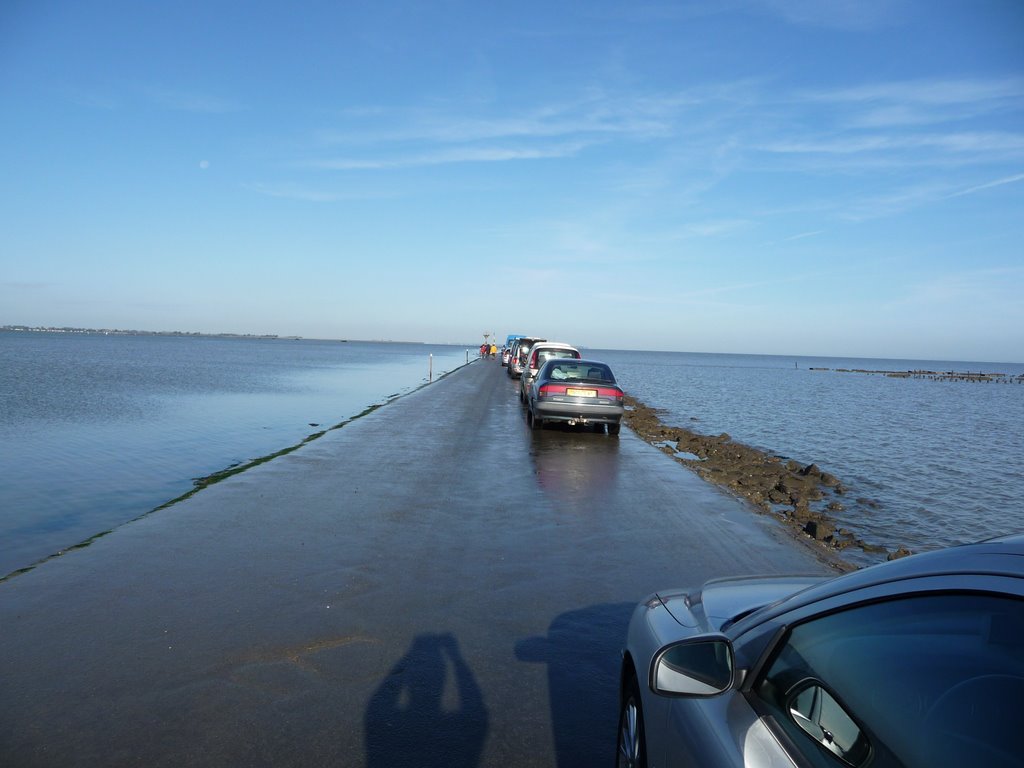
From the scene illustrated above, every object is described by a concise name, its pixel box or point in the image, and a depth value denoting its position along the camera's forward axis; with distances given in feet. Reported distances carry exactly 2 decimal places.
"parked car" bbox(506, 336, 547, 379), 118.07
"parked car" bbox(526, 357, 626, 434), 52.49
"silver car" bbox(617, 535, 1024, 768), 5.23
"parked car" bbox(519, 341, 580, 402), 76.54
